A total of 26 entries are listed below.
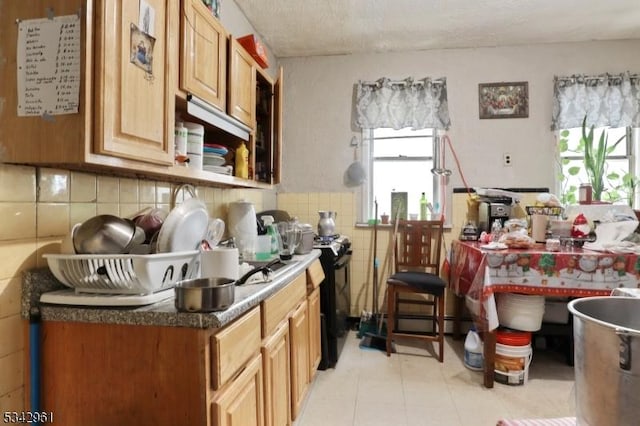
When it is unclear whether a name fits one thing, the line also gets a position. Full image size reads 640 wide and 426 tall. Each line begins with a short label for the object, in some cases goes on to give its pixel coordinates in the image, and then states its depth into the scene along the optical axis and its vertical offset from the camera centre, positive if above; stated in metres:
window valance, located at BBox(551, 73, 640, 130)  3.12 +0.95
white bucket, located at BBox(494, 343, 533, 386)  2.34 -1.01
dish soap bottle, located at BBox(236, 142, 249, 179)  2.03 +0.25
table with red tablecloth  2.23 -0.42
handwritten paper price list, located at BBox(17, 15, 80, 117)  0.97 +0.38
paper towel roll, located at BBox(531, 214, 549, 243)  2.72 -0.14
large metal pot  0.44 -0.22
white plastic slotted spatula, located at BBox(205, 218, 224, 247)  1.49 -0.11
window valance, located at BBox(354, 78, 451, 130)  3.31 +0.97
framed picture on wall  3.25 +0.99
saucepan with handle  1.00 -0.26
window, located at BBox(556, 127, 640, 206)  3.18 +0.43
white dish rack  1.01 -0.19
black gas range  2.51 -0.67
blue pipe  1.04 -0.45
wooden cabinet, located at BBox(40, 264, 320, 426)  1.00 -0.48
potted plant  3.02 +0.43
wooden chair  2.73 -0.55
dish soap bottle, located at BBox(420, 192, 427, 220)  3.34 +0.00
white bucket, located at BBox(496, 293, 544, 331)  2.37 -0.68
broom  2.97 -1.05
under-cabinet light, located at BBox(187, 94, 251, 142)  1.44 +0.41
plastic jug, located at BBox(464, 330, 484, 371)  2.55 -1.03
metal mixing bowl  1.06 -0.09
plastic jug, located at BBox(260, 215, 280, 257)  2.27 -0.18
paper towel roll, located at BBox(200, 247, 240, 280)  1.26 -0.20
